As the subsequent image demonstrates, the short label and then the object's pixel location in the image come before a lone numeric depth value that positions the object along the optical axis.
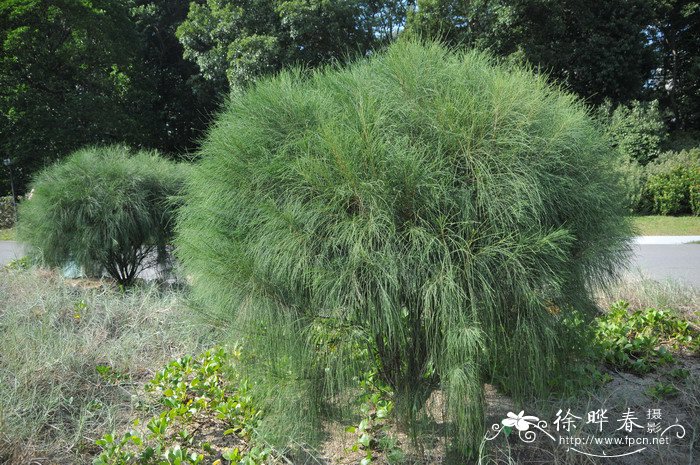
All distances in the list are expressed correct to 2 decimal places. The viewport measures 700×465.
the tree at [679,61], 25.25
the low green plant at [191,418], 3.09
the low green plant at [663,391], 3.89
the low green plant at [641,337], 4.42
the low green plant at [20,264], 7.96
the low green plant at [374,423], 3.04
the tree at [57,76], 21.98
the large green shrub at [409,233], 2.67
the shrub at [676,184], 18.70
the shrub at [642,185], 16.96
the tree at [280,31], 18.34
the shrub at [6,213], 25.77
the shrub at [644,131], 20.53
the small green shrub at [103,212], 7.13
